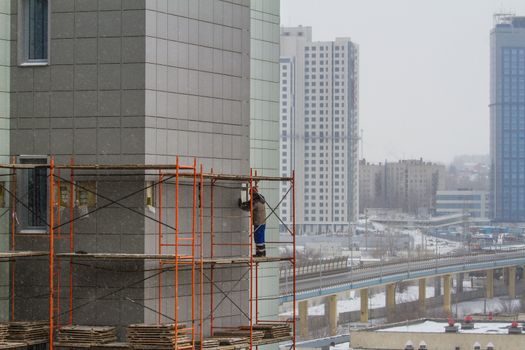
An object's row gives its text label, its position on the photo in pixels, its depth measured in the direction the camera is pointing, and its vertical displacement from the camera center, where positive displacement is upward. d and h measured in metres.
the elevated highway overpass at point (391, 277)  136.25 -11.03
